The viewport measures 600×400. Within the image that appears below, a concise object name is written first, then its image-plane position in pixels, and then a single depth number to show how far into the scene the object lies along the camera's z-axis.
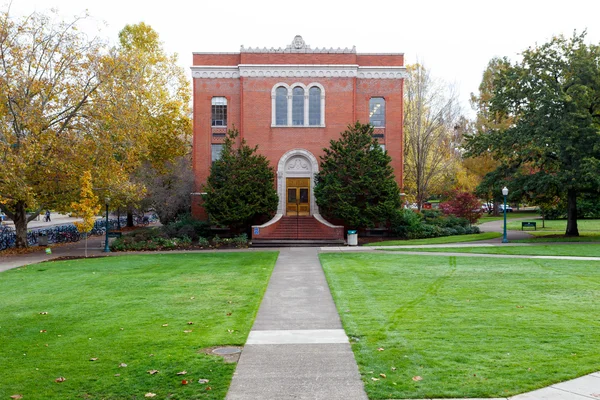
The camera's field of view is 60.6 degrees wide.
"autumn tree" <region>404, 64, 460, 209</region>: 41.88
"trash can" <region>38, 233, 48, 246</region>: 30.41
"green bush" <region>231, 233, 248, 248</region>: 28.42
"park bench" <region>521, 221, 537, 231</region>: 36.78
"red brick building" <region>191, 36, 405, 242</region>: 33.31
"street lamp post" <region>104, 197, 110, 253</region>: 26.57
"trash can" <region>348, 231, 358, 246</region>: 28.88
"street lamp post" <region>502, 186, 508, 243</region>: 28.75
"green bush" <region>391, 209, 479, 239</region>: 31.84
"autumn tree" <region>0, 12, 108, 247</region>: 23.39
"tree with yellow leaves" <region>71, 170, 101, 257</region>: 22.69
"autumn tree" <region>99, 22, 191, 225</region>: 25.83
